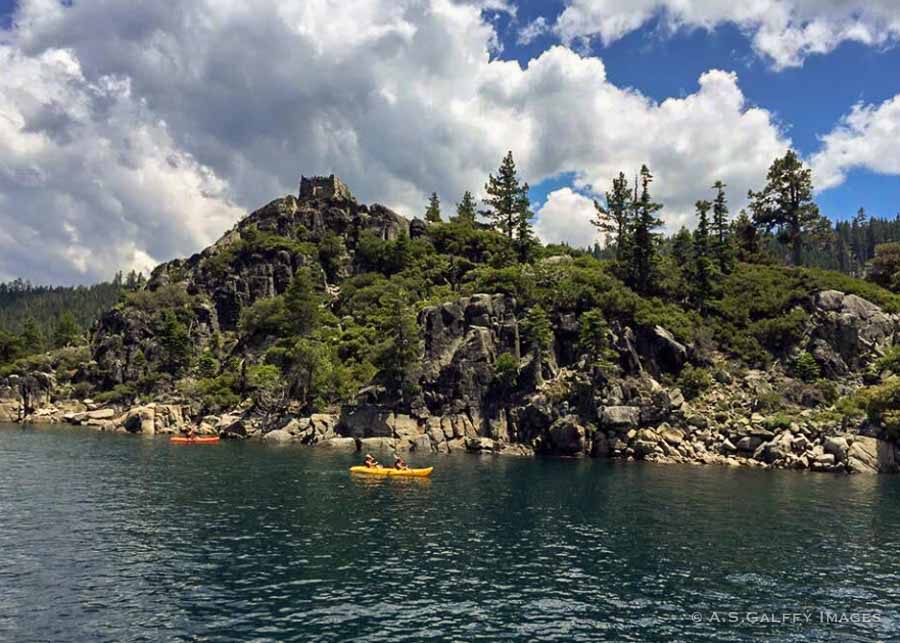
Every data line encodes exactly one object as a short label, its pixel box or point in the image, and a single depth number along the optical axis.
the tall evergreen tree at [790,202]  113.12
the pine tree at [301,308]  114.56
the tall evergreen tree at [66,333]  152.50
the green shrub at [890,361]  81.25
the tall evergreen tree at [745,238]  121.86
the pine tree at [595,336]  86.75
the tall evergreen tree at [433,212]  164.62
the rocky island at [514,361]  80.12
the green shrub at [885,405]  68.94
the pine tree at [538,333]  90.69
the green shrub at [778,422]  76.19
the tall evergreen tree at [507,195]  131.62
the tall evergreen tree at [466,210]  157.05
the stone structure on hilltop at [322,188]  159.75
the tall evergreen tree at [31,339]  142.12
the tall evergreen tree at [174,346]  120.56
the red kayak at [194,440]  84.00
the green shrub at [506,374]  89.19
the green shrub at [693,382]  86.88
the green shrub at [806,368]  86.12
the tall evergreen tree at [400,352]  91.06
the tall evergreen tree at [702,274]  103.00
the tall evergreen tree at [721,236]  111.44
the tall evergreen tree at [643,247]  106.62
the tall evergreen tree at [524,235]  125.56
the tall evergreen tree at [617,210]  120.36
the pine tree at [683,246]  115.19
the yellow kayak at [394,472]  57.53
